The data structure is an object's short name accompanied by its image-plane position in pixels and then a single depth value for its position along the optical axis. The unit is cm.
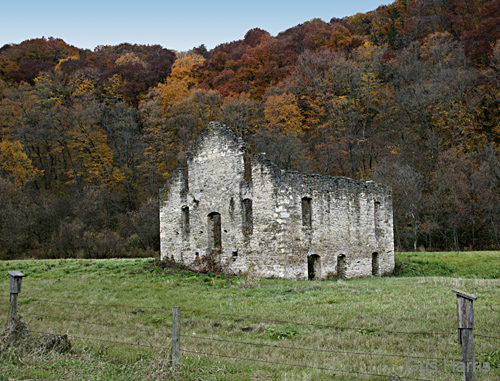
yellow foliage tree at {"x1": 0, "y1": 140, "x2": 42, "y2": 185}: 4194
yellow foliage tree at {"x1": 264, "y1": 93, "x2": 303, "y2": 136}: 4231
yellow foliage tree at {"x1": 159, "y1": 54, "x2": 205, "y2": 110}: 5106
